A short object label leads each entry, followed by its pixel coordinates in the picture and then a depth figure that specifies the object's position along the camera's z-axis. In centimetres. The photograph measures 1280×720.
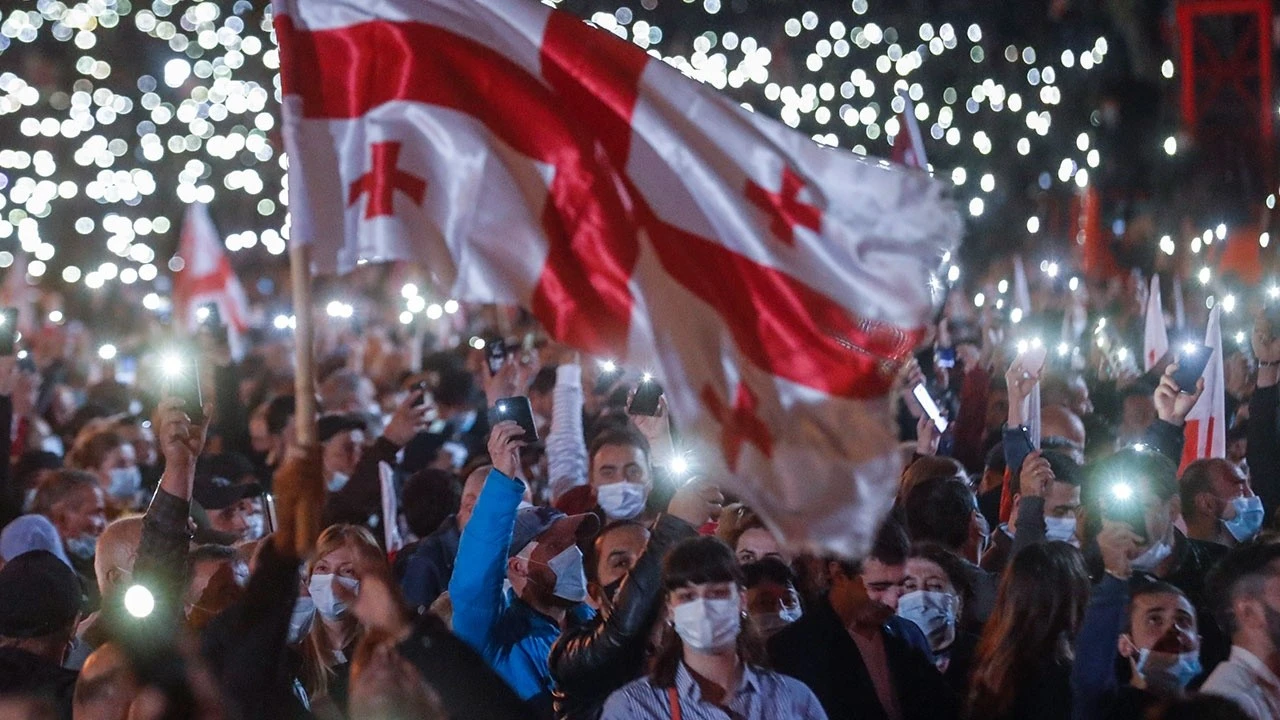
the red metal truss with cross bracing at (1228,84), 2905
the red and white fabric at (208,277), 1766
